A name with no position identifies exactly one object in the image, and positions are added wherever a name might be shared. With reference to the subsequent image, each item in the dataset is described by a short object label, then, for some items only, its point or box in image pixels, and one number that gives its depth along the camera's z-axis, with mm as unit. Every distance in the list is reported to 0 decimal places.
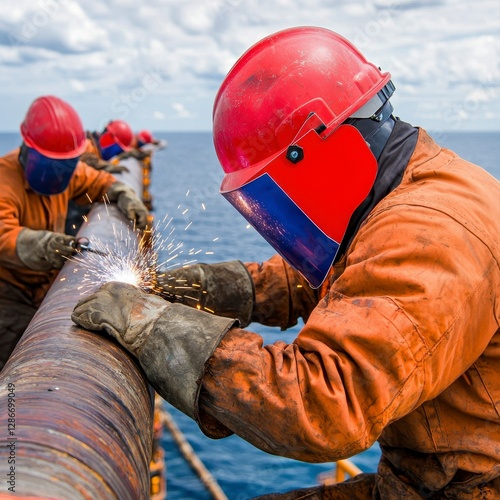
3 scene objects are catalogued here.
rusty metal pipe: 1186
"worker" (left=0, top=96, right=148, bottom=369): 4203
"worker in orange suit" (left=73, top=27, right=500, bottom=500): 1572
